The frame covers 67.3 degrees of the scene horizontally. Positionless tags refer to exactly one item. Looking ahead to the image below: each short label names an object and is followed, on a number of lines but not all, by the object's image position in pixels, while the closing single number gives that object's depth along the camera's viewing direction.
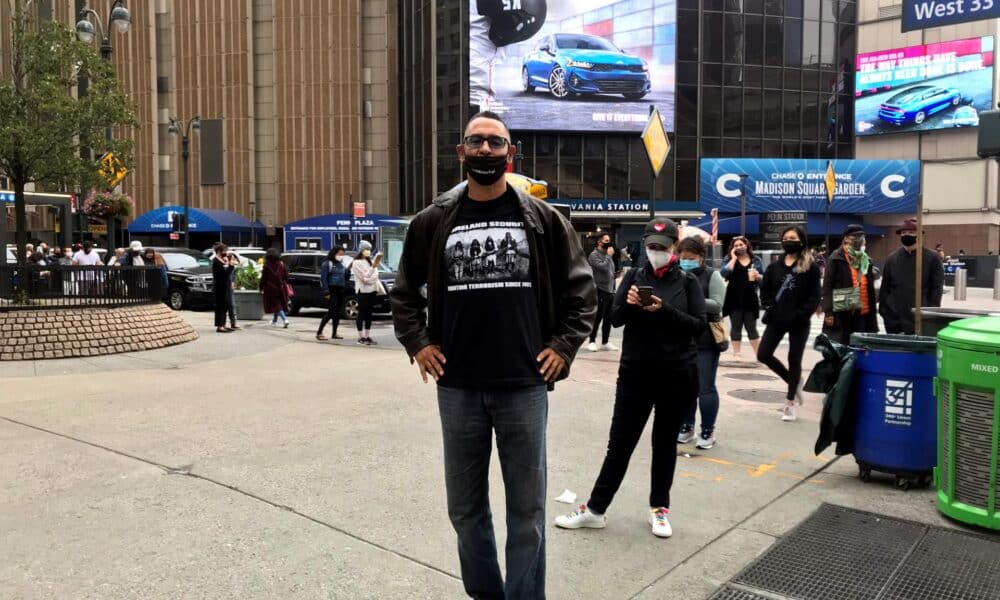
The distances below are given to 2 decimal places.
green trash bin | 4.17
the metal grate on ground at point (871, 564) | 3.62
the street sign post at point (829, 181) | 27.02
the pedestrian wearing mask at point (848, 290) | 7.88
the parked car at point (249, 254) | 22.98
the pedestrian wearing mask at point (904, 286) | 8.27
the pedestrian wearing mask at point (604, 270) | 12.08
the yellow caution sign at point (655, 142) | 10.59
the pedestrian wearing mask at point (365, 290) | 13.13
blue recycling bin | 5.03
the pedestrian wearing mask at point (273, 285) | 15.65
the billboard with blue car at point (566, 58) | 39.97
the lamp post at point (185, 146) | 28.47
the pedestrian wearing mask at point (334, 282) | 13.73
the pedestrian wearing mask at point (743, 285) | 9.15
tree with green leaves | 10.55
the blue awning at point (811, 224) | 41.25
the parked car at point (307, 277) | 18.92
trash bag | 5.32
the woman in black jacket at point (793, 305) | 7.18
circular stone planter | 10.04
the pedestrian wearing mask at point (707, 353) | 5.72
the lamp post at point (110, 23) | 14.11
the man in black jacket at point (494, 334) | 2.82
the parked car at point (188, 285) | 19.50
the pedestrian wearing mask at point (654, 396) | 4.38
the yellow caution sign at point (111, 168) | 11.56
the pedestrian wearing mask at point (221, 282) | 13.96
